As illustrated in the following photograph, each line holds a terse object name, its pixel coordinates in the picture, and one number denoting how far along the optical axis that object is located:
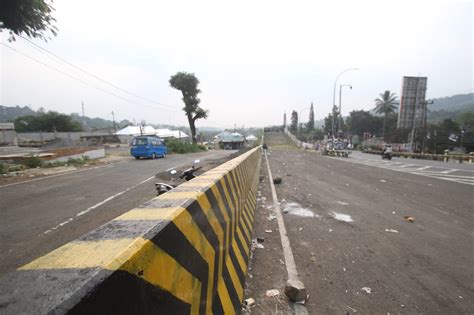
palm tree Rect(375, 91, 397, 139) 76.25
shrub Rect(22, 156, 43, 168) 13.13
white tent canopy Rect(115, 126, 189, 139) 60.38
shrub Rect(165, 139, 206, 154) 33.34
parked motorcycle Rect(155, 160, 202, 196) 3.94
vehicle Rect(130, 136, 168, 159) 20.80
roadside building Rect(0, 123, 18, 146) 36.29
